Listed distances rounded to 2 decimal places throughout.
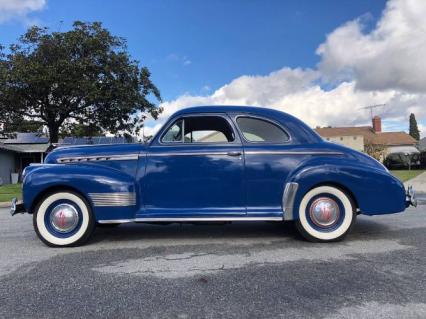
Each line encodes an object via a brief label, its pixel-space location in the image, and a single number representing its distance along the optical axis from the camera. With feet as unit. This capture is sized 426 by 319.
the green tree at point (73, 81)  63.26
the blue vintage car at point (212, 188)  17.61
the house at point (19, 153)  100.07
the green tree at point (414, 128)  274.24
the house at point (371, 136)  206.80
